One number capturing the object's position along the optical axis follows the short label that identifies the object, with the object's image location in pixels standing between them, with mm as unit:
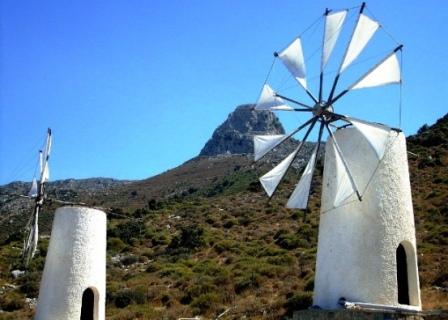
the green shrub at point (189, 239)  34094
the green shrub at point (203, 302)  22469
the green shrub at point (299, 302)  19422
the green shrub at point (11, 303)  24744
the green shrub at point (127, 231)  37062
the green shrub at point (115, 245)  34888
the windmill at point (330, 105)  11359
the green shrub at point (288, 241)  30641
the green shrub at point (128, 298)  24734
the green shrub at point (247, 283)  24594
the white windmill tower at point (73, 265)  14547
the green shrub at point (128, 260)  32562
